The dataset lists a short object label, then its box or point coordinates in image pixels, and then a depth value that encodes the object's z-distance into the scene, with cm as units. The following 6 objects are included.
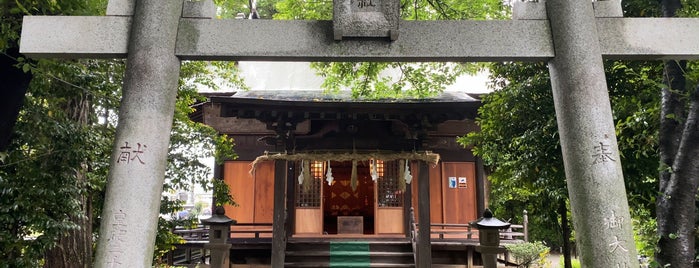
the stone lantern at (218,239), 777
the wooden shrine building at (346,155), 891
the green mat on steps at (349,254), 960
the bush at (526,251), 1017
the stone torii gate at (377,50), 317
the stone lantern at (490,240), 706
